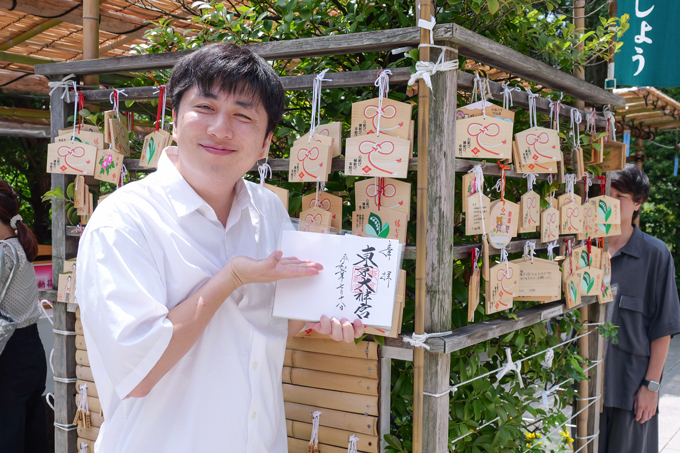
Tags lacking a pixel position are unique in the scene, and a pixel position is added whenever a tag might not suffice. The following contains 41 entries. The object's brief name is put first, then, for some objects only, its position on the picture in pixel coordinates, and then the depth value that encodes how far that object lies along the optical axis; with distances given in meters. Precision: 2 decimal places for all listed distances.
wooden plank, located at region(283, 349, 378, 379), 1.99
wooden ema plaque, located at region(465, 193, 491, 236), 1.97
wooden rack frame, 1.84
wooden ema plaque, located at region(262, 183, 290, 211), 2.13
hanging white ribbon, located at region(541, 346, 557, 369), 2.46
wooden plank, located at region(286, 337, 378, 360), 1.98
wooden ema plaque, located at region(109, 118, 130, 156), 2.44
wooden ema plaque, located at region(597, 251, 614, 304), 2.82
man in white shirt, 1.27
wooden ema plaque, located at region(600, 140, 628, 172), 2.80
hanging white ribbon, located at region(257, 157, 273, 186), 2.16
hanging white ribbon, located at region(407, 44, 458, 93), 1.80
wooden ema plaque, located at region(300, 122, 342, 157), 1.98
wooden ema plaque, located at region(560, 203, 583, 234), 2.49
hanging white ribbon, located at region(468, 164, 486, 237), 1.99
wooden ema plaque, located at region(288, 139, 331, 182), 1.95
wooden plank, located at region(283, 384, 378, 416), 2.00
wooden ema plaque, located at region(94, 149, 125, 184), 2.42
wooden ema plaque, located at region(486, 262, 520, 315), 2.03
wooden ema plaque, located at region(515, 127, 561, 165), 2.19
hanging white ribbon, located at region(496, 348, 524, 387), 2.18
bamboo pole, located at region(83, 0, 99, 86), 2.66
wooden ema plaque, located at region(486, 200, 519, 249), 2.05
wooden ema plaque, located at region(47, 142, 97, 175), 2.45
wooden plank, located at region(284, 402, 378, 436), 1.99
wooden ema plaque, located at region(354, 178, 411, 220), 1.91
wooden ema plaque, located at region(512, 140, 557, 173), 2.19
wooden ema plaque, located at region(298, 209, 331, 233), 2.01
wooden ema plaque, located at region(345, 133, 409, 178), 1.84
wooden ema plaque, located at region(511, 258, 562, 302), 2.23
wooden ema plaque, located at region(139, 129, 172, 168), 2.31
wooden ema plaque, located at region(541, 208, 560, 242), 2.34
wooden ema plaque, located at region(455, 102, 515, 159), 1.93
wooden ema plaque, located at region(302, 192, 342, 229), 2.03
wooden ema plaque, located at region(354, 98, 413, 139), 1.88
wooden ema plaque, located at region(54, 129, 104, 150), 2.47
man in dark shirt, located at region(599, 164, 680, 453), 3.15
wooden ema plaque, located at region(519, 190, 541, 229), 2.20
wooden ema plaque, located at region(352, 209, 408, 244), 1.92
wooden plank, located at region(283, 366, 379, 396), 1.99
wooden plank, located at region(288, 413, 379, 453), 1.99
